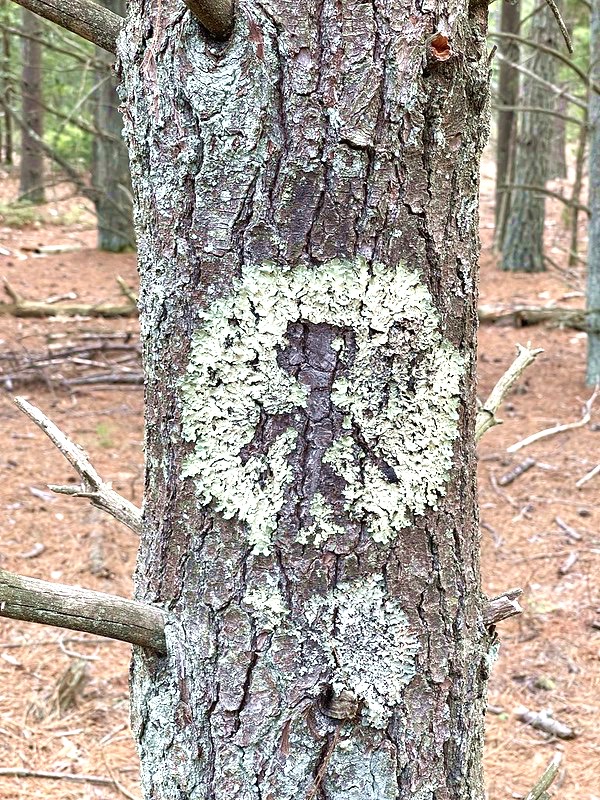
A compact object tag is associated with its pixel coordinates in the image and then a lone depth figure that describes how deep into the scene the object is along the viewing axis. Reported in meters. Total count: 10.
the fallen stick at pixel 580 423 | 5.04
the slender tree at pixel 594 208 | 6.34
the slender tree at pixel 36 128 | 14.10
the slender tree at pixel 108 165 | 10.37
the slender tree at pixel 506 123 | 11.11
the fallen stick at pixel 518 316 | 7.71
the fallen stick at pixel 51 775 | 2.85
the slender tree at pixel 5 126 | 9.58
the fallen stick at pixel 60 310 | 8.09
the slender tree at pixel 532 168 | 9.66
